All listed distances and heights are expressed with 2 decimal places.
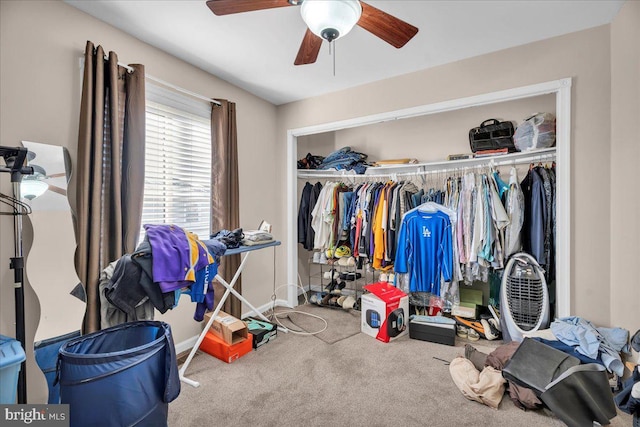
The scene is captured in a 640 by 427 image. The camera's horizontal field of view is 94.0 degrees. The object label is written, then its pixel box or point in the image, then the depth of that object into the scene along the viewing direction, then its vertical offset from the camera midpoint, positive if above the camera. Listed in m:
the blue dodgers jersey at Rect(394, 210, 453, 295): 3.03 -0.42
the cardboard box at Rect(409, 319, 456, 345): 2.73 -1.15
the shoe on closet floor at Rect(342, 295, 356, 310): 3.60 -1.13
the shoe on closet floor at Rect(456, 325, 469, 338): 2.89 -1.19
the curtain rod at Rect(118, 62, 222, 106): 2.18 +1.06
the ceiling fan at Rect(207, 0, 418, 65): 1.39 +0.97
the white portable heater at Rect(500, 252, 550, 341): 2.59 -0.80
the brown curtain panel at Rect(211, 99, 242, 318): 2.92 +0.29
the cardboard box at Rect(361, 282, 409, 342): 2.80 -0.99
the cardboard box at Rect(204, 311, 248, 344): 2.47 -1.00
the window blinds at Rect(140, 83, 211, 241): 2.47 +0.45
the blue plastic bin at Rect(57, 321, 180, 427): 1.33 -0.80
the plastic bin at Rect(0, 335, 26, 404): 1.25 -0.68
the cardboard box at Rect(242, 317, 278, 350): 2.68 -1.12
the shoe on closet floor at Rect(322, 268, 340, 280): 3.87 -0.84
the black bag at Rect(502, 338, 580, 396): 1.81 -0.99
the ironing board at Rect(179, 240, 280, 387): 2.14 -0.80
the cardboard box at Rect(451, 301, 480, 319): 3.04 -1.05
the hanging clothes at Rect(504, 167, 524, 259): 2.72 -0.06
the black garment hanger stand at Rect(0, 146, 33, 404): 1.47 -0.23
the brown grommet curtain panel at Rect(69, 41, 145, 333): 1.90 +0.29
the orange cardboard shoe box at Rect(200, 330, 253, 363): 2.43 -1.15
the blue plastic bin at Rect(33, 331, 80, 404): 1.67 -0.83
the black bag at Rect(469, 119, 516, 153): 3.01 +0.76
